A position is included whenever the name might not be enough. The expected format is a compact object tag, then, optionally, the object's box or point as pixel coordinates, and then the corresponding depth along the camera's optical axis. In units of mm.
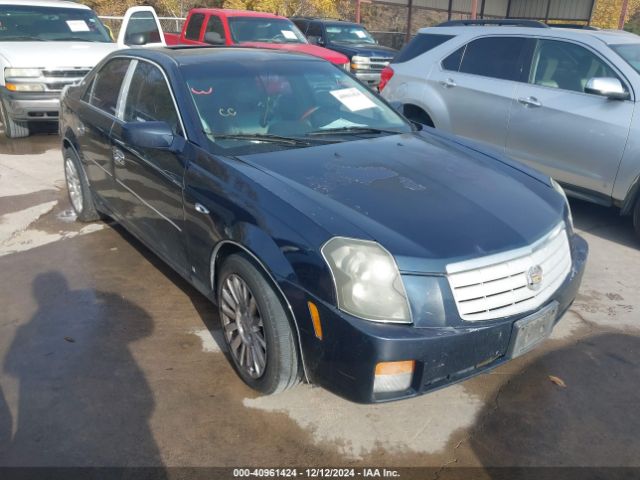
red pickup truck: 10711
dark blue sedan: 2412
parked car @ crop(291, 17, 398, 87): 13086
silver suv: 4902
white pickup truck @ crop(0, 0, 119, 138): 7992
